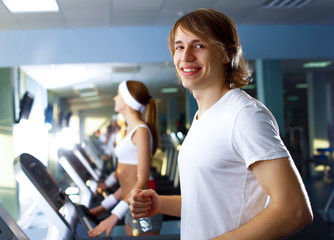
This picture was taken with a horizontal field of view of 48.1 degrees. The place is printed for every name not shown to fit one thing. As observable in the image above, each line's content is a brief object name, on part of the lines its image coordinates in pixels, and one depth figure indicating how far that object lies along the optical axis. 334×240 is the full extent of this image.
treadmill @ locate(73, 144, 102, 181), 3.99
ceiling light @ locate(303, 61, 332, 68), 5.88
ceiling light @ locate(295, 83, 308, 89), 6.09
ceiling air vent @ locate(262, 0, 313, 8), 4.65
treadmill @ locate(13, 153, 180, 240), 1.26
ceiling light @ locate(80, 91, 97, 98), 6.30
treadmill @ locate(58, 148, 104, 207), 2.55
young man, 0.71
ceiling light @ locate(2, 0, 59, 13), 4.26
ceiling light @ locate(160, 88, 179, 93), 5.94
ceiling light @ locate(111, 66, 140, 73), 5.71
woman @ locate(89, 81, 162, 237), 1.92
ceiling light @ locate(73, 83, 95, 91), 6.20
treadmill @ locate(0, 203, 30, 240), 1.05
